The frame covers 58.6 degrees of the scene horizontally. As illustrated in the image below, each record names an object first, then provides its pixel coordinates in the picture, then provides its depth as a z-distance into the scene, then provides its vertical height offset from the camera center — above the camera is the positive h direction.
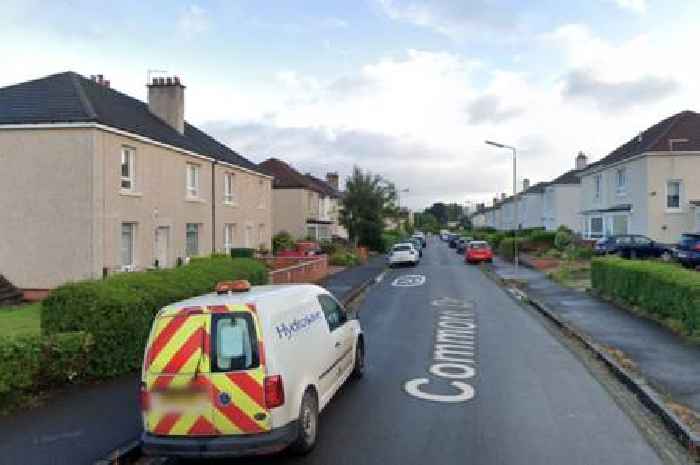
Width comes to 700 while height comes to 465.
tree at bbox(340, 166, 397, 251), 51.81 +2.25
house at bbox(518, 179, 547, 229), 70.27 +2.95
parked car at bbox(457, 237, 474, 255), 55.38 -1.08
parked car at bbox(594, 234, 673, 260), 32.56 -0.82
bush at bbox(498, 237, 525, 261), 40.62 -1.03
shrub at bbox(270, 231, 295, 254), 41.84 -0.61
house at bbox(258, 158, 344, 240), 50.72 +2.41
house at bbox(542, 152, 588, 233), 59.44 +2.82
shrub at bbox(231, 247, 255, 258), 30.11 -0.92
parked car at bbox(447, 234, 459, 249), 69.70 -1.00
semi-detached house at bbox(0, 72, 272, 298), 19.41 +1.63
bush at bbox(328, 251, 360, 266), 38.38 -1.65
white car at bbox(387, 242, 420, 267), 37.06 -1.38
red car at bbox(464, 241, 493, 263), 39.00 -1.28
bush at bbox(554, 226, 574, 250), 39.53 -0.48
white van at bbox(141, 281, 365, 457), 5.81 -1.42
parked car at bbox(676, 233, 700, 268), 25.81 -0.77
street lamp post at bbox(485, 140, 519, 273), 31.74 +3.35
